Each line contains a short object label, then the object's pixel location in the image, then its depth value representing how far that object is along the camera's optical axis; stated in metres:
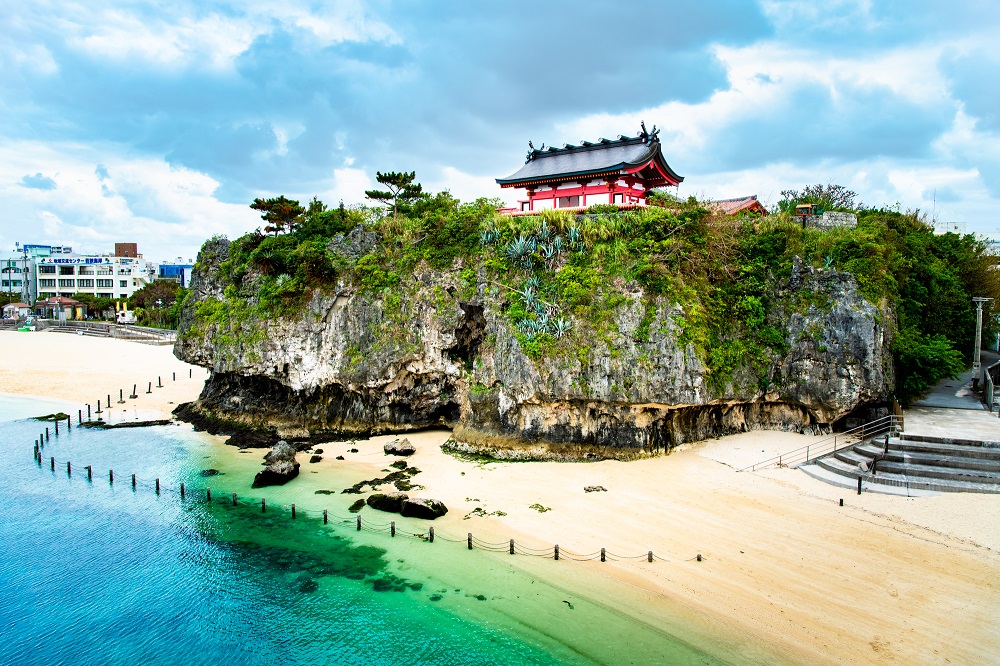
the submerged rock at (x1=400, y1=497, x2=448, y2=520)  19.66
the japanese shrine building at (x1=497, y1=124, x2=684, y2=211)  31.61
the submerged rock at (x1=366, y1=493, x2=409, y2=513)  20.50
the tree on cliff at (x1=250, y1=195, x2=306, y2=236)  32.81
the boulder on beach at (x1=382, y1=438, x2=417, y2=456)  26.46
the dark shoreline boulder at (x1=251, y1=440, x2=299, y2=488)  23.09
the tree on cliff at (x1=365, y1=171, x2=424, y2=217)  33.75
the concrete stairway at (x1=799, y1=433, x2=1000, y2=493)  19.22
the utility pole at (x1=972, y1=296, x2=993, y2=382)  26.11
